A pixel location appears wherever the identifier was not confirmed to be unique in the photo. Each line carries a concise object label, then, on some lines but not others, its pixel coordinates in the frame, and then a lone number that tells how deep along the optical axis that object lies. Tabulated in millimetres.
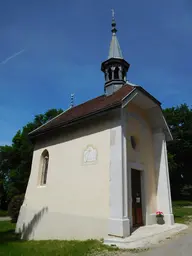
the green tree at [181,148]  37781
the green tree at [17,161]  28484
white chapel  8086
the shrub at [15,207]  18092
